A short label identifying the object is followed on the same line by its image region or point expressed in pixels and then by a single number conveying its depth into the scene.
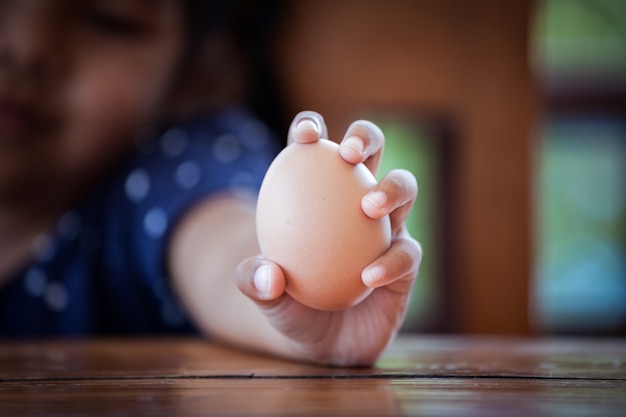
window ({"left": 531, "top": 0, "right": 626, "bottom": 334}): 2.48
